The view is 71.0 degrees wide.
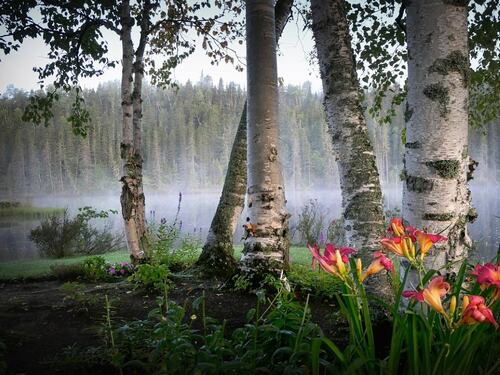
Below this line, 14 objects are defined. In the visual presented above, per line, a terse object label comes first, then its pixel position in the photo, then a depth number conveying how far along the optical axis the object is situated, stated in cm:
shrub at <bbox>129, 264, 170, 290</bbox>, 384
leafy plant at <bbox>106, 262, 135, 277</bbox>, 556
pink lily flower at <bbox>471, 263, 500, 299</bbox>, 102
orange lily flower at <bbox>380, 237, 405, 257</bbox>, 124
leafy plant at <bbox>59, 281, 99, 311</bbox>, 320
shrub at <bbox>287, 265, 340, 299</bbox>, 346
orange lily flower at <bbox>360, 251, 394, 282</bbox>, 126
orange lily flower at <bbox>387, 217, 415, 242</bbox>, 138
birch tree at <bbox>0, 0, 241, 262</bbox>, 573
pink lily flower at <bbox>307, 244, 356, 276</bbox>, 121
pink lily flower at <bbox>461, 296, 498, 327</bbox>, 92
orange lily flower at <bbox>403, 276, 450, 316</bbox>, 99
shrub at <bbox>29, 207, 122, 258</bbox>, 973
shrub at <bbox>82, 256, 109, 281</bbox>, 547
